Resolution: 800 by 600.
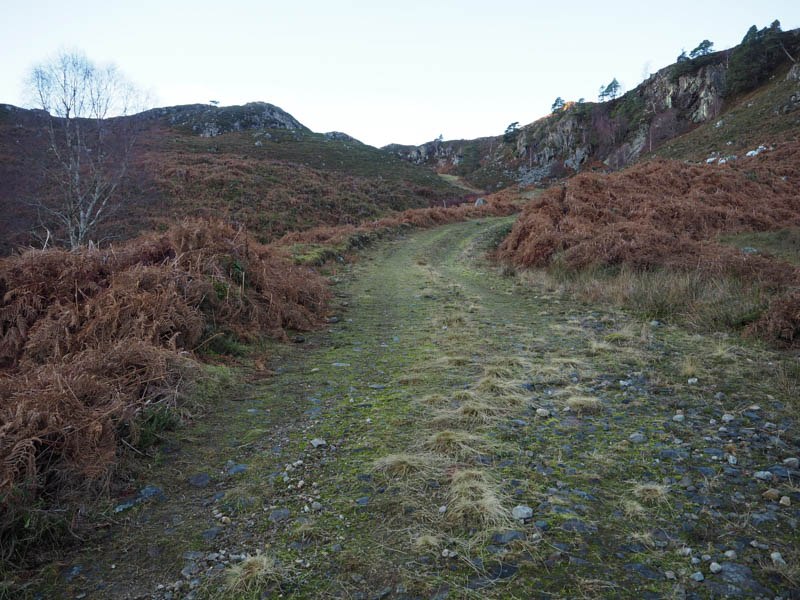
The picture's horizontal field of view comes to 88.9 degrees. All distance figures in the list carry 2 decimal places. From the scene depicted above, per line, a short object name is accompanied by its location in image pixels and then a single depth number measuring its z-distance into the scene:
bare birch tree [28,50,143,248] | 19.94
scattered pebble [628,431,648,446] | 3.54
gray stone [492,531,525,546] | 2.45
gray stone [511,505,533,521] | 2.63
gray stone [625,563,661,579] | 2.16
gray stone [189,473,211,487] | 3.18
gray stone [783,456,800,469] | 3.00
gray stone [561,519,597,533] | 2.52
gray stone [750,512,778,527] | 2.46
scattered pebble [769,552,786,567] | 2.11
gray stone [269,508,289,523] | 2.77
